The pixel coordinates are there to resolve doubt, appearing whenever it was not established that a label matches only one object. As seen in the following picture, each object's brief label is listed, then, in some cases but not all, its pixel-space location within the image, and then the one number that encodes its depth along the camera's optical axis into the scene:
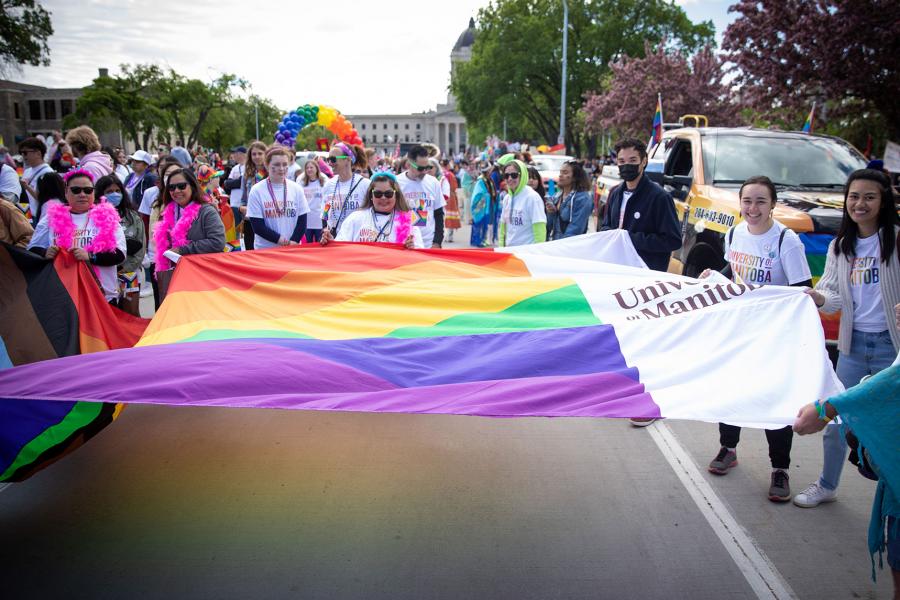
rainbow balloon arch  13.12
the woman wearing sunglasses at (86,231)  5.48
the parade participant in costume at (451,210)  16.03
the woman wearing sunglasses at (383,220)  6.33
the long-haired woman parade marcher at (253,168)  9.41
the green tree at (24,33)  32.31
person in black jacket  6.01
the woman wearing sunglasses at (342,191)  8.27
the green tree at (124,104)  58.53
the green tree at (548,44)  47.94
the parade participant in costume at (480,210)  11.75
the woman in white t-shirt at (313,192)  9.49
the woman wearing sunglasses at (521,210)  7.66
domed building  164.12
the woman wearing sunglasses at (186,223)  6.26
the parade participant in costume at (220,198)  9.12
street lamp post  35.46
